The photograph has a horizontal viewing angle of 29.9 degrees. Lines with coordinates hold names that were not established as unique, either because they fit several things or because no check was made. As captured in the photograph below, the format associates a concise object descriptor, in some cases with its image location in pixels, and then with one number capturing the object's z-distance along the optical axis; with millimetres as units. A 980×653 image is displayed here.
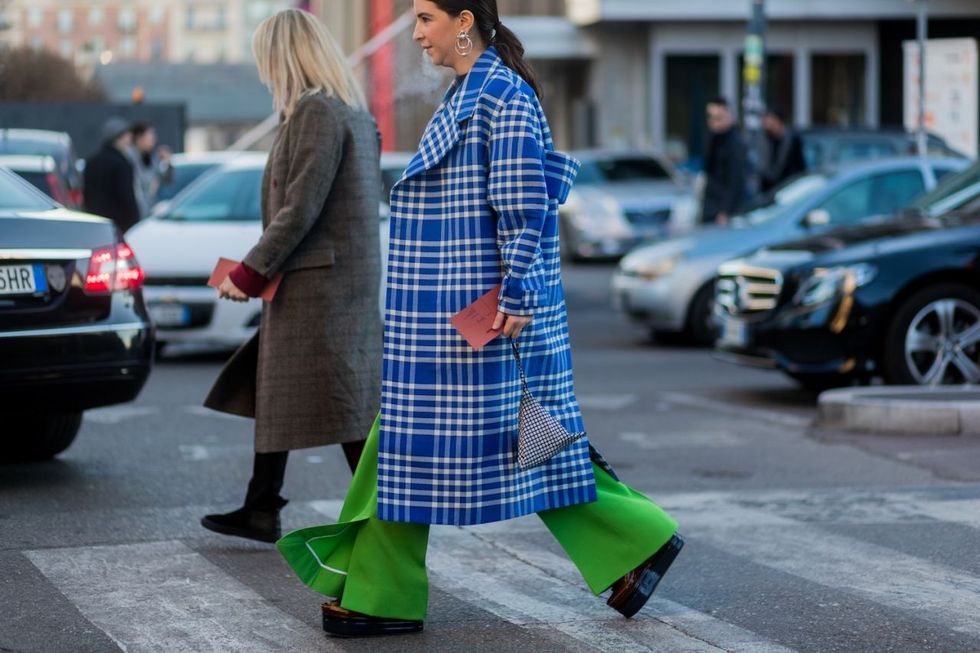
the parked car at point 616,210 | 24547
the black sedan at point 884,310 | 10289
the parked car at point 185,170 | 20234
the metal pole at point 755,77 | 20766
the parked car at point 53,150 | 16734
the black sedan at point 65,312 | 7250
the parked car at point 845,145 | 19203
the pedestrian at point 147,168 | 19578
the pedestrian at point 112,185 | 16281
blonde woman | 6145
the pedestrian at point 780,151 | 17281
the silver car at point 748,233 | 13734
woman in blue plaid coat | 4922
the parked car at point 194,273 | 12781
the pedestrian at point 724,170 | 16125
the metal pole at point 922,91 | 17156
